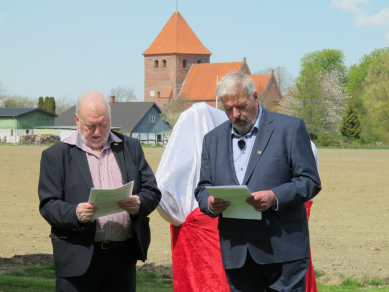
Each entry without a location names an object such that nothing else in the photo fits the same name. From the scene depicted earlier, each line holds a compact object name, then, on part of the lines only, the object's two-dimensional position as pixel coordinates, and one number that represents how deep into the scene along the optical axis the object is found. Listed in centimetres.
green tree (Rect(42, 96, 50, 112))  10712
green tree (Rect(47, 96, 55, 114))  10689
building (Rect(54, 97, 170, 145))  7094
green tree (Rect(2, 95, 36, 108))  9144
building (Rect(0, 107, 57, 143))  7219
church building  8725
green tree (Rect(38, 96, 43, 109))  10950
